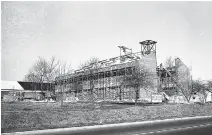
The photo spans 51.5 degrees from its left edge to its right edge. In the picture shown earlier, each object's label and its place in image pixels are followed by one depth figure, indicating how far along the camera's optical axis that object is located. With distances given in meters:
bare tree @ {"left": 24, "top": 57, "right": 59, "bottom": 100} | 30.73
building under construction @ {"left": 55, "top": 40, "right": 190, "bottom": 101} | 40.07
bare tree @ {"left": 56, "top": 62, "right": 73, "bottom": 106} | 24.64
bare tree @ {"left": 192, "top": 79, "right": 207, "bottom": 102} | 36.44
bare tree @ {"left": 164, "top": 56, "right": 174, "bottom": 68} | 49.27
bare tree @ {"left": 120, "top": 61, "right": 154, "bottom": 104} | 25.14
